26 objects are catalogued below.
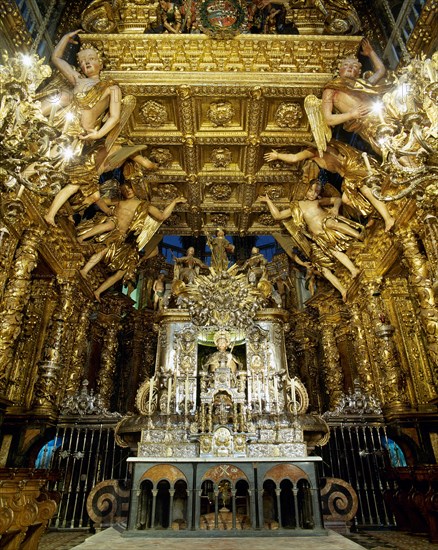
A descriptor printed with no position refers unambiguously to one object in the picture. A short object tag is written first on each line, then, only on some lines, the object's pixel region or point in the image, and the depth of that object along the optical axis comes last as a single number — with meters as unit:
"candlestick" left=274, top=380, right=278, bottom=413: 7.87
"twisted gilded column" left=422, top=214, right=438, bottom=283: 5.93
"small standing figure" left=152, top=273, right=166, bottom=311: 11.66
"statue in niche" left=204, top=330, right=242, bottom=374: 8.47
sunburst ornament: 10.03
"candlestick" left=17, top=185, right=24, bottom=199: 6.08
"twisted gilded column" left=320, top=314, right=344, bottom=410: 10.20
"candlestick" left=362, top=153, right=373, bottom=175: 4.38
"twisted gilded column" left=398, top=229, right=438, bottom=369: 6.09
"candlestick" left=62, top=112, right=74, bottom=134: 5.28
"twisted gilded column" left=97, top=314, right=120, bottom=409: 10.32
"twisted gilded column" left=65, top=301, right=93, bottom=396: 8.54
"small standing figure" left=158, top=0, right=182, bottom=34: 8.27
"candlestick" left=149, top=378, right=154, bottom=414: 6.79
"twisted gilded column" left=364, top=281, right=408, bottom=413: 7.64
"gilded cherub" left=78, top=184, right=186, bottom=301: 9.67
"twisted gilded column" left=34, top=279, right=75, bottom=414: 7.41
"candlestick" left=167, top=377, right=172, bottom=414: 7.49
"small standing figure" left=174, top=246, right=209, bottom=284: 11.25
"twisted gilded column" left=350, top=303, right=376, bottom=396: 8.75
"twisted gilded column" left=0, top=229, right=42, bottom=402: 5.93
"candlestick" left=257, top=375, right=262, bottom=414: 8.28
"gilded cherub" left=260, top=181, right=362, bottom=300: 9.38
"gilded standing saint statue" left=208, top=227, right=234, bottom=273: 11.15
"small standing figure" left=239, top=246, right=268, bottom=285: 11.00
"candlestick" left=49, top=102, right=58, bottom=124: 4.50
